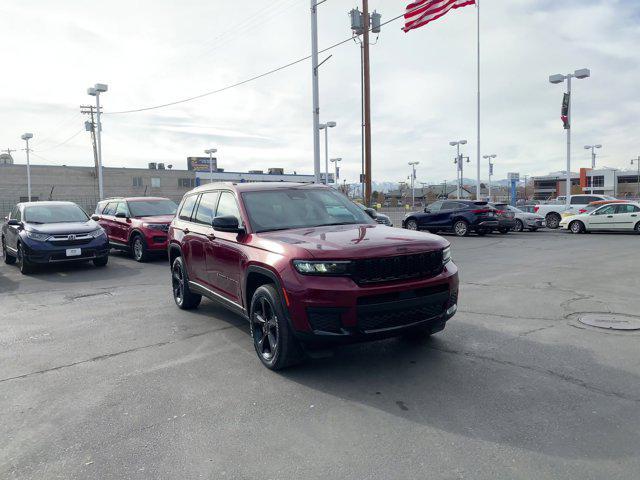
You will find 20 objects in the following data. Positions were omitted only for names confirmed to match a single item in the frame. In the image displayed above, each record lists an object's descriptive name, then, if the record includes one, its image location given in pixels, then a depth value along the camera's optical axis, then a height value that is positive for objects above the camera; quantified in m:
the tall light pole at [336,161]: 43.06 +3.26
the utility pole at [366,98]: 20.48 +4.15
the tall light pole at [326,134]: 33.71 +4.56
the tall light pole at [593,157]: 71.61 +5.54
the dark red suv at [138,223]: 13.01 -0.57
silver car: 23.09 -1.11
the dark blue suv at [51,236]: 11.25 -0.75
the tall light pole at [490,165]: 57.69 +3.65
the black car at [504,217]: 20.47 -0.82
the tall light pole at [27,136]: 36.81 +4.77
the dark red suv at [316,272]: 4.24 -0.65
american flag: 16.77 +6.22
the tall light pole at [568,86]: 25.09 +5.54
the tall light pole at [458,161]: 45.97 +3.39
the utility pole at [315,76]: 19.61 +4.73
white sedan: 20.56 -0.98
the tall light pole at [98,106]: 24.60 +4.86
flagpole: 31.31 +2.94
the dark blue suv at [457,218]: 20.11 -0.83
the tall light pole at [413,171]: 58.51 +3.16
